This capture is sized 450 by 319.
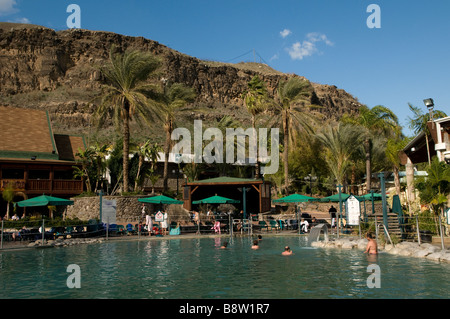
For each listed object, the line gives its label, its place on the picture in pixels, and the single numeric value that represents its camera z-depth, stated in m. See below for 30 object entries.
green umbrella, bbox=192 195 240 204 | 27.54
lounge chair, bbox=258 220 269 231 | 26.81
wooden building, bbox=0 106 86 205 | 34.81
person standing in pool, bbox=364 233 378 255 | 15.89
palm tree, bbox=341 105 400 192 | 42.28
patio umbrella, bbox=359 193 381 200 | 28.49
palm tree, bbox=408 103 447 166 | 25.73
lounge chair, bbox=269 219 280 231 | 27.32
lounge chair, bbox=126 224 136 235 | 25.03
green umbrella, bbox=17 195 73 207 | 23.62
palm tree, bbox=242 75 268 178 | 40.30
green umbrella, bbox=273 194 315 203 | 27.39
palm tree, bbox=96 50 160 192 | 32.53
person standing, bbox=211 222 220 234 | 26.15
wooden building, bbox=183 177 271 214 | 30.01
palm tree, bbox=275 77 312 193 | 38.72
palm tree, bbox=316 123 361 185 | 41.88
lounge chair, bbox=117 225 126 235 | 24.92
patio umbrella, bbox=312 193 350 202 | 29.92
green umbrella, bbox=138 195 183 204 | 26.71
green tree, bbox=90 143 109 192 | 36.34
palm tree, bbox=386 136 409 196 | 30.28
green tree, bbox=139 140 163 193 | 39.44
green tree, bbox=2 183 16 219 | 31.97
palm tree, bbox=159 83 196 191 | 38.12
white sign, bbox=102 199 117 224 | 27.33
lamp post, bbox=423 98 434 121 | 18.85
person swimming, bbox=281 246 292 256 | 16.60
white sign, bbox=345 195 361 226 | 21.12
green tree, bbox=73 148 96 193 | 35.66
